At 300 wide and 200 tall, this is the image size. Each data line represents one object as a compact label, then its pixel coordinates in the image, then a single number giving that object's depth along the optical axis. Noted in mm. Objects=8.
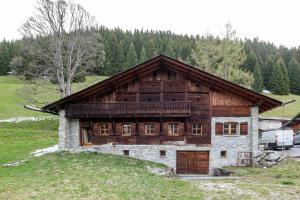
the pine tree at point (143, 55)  76382
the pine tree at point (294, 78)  72067
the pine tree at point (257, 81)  66823
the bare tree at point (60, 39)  31068
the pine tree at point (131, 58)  73645
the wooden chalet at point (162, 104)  22205
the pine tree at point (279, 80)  67751
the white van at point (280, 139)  27982
